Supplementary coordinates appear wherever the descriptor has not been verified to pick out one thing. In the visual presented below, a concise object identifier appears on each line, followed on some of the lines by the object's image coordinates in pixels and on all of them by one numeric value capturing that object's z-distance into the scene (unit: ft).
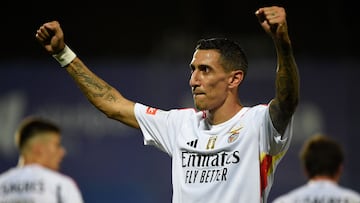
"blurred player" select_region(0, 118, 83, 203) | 41.93
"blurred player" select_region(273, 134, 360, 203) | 42.75
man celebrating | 28.30
